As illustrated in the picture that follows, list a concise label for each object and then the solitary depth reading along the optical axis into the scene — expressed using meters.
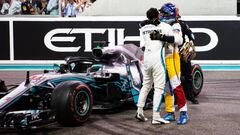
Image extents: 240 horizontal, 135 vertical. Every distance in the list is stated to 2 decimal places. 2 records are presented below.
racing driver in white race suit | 15.09
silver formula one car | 13.91
